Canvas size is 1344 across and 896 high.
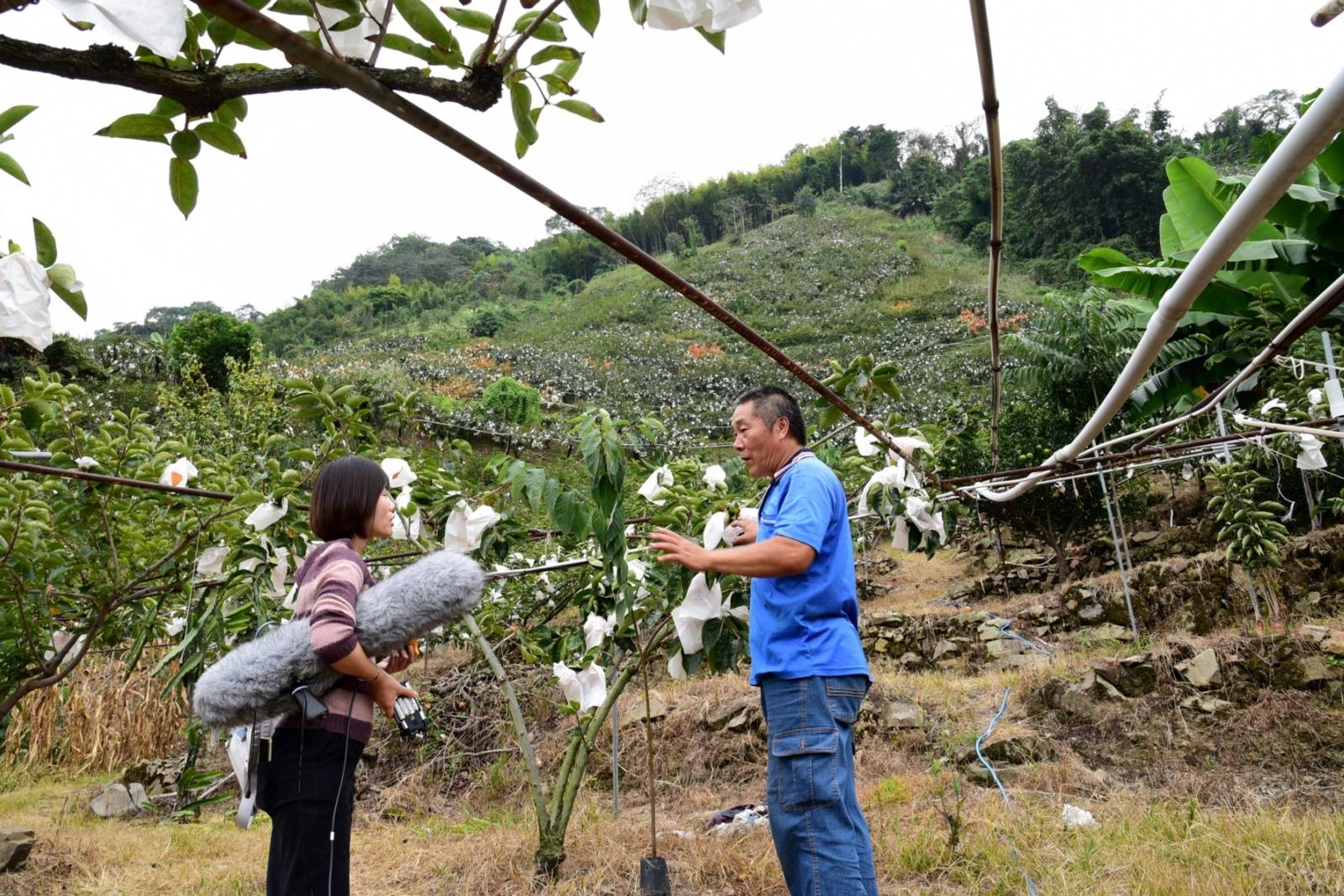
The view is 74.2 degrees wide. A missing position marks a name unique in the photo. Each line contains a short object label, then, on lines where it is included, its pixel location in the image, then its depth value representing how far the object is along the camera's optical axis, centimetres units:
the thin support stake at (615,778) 302
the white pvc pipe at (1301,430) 170
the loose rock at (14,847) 300
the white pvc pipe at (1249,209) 57
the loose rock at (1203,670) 413
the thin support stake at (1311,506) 609
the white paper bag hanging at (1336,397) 221
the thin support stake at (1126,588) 529
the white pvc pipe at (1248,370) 107
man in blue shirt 154
